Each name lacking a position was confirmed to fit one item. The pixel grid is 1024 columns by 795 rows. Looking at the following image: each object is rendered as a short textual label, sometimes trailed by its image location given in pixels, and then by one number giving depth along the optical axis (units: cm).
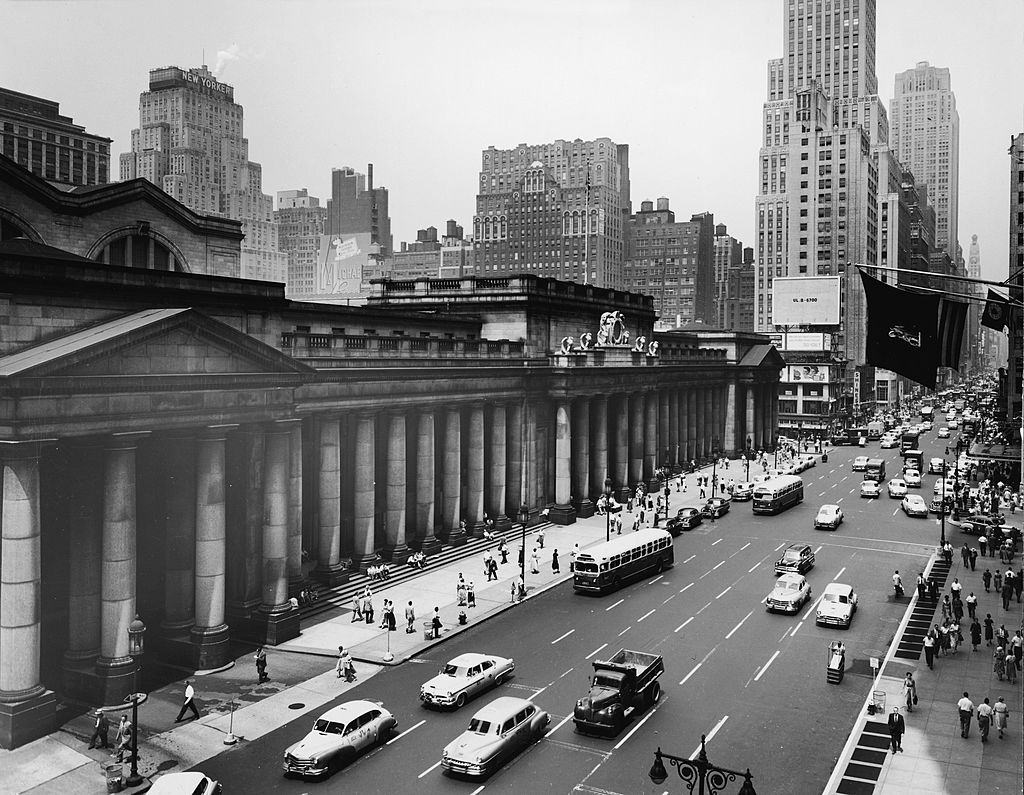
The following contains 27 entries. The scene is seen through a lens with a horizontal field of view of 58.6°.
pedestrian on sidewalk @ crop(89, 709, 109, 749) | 3095
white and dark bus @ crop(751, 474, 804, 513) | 7844
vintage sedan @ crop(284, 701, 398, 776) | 2862
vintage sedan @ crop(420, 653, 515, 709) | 3409
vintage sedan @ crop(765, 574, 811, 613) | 4772
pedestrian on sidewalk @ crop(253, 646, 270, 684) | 3728
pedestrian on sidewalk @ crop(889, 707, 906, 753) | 3047
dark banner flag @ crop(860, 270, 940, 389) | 2541
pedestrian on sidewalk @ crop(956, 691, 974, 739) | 3191
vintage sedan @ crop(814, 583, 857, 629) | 4519
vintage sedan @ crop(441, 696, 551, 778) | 2856
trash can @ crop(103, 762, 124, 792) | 2772
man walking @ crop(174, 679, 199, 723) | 3306
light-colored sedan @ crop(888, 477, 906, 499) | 8816
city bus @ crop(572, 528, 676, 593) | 5109
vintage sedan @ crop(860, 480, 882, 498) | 8825
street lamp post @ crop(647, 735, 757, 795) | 1946
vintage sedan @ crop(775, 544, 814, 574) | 5594
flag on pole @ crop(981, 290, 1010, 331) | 3306
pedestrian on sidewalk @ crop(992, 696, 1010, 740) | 3178
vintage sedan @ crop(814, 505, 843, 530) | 7131
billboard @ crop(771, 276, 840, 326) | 16938
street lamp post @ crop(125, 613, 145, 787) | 2811
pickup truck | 3206
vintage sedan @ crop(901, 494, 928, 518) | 7669
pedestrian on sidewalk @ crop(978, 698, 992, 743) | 3127
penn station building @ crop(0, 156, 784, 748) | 3303
